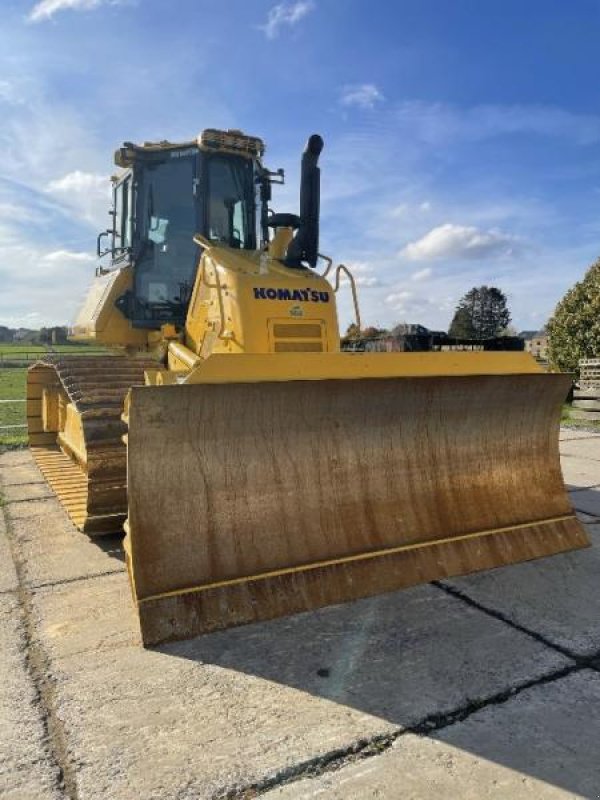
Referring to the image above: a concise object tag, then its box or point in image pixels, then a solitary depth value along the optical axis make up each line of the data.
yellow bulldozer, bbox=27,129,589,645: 3.14
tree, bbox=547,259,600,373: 16.64
